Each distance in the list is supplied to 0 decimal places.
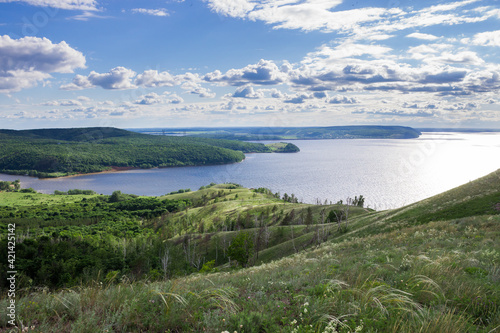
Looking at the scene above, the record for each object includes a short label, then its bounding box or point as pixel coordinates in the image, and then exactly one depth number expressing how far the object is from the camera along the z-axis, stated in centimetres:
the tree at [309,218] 9604
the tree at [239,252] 5650
